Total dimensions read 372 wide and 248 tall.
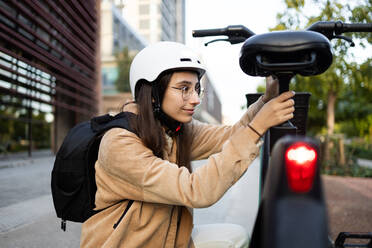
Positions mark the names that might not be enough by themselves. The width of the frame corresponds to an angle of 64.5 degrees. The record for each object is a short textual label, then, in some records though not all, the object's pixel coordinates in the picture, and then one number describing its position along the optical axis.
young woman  1.01
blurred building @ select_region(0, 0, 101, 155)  6.90
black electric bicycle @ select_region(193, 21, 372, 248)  0.69
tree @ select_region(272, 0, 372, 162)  3.24
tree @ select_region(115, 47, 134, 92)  24.33
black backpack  1.34
